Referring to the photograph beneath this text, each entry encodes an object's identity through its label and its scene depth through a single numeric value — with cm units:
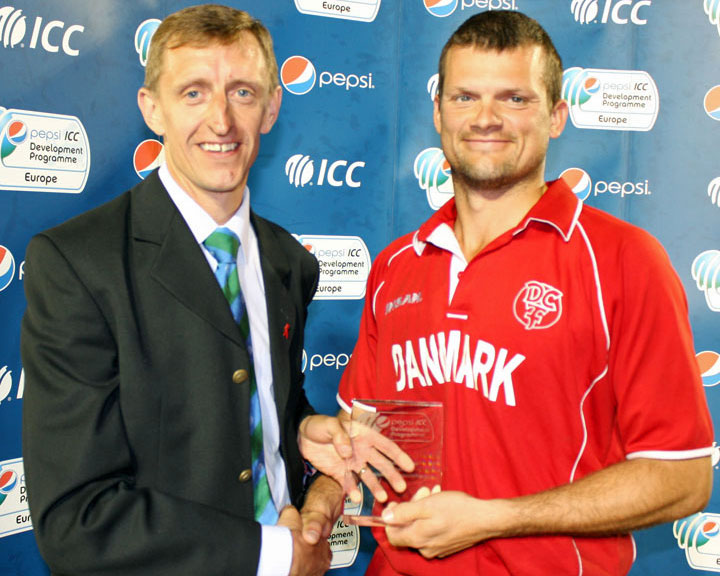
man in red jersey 185
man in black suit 165
